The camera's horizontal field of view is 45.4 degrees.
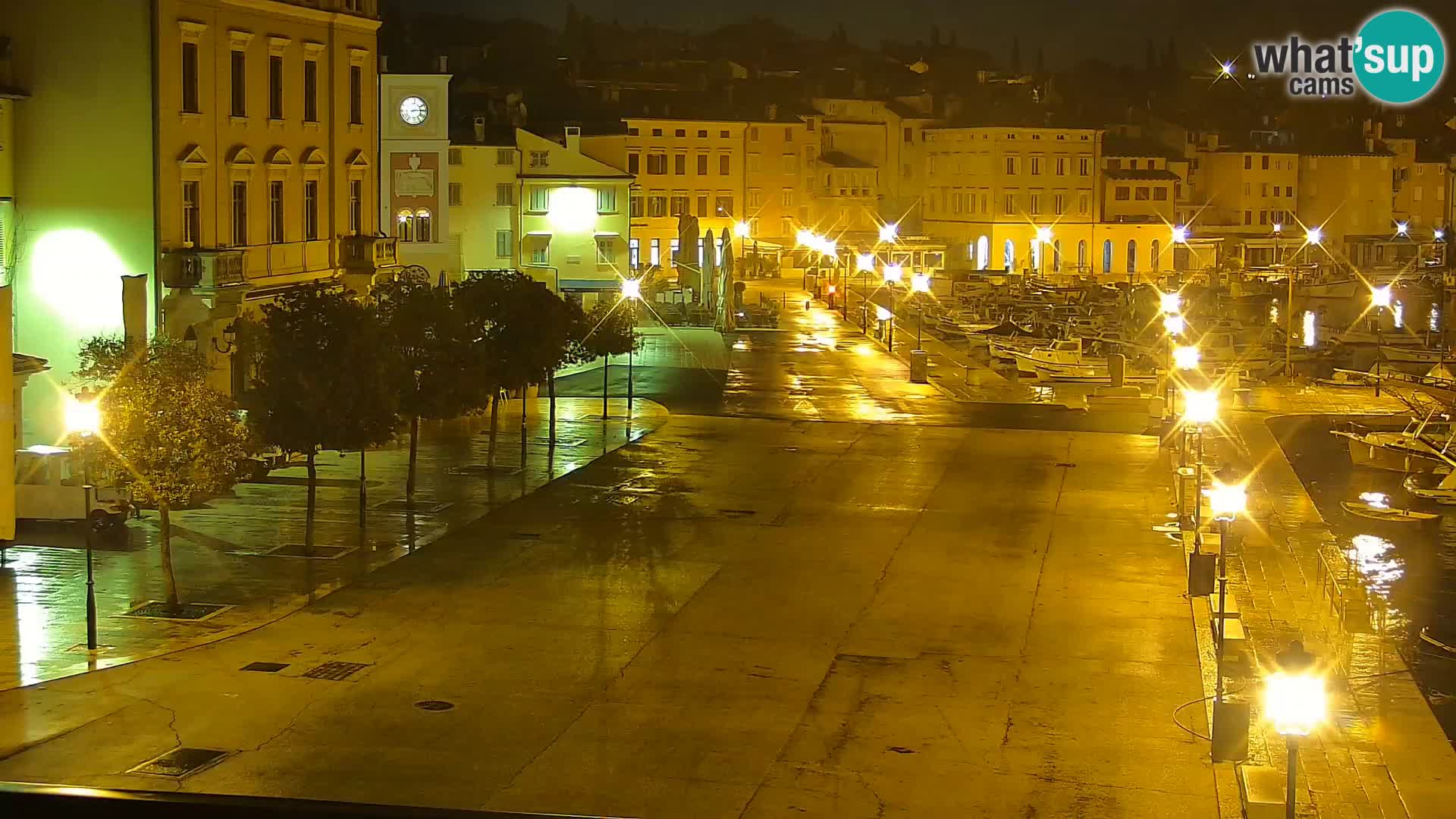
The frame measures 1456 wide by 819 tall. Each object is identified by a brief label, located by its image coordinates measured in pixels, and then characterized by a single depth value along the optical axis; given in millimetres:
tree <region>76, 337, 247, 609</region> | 19766
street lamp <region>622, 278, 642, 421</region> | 44828
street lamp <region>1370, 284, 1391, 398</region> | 55872
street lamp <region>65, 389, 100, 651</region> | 19659
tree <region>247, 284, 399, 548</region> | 23641
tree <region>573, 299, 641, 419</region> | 36969
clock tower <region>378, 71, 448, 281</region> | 60344
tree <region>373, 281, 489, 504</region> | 28672
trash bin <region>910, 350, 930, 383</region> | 49094
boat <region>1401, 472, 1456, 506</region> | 34625
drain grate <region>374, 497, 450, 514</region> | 27812
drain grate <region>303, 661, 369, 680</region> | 17797
